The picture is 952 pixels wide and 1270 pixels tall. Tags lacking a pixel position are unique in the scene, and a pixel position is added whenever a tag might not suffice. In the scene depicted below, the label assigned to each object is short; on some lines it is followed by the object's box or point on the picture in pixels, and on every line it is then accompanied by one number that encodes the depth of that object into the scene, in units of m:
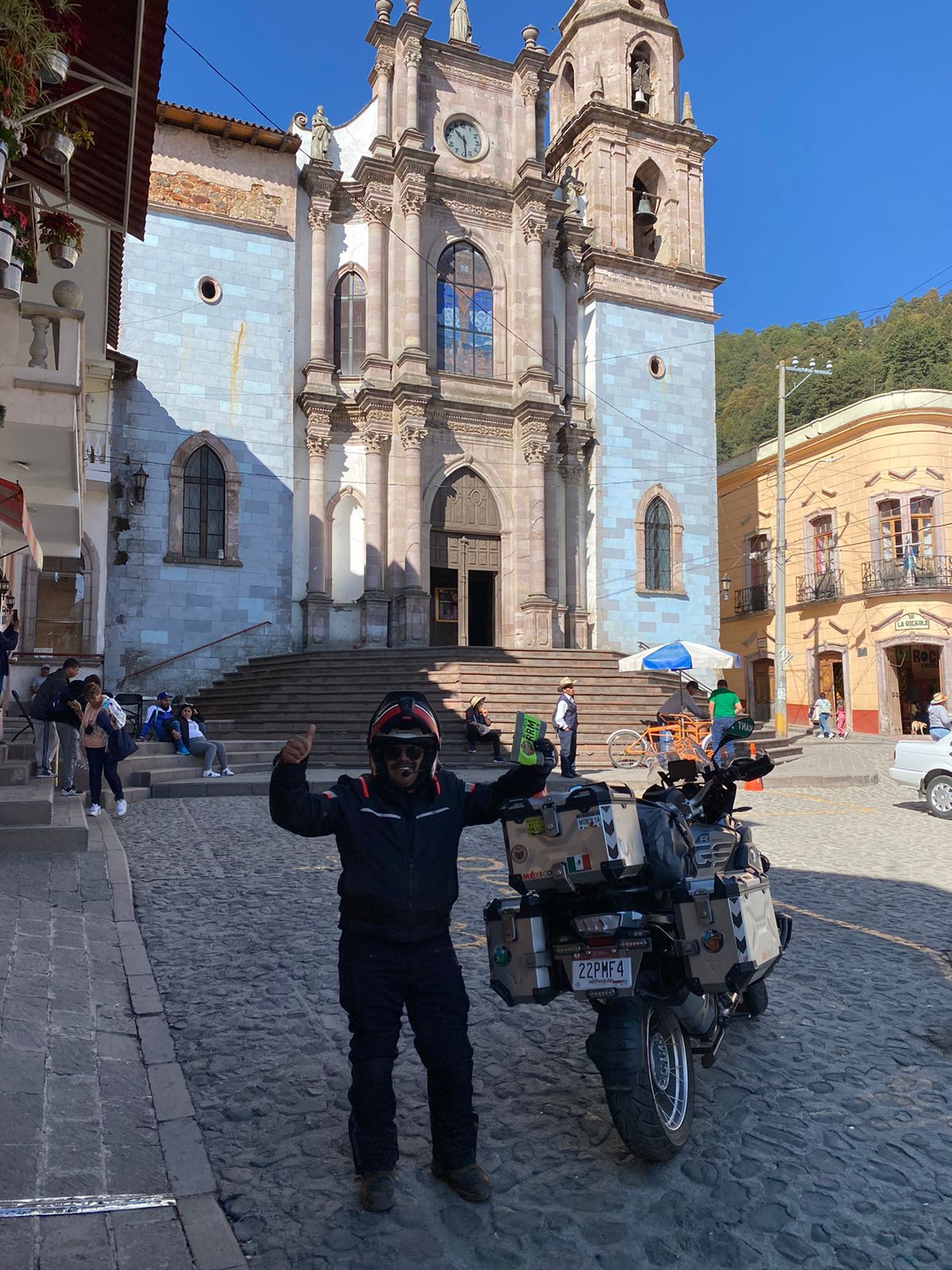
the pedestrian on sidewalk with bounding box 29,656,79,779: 11.17
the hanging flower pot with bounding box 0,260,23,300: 6.38
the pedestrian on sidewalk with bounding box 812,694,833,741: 30.81
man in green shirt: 14.77
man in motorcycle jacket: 3.10
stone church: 23.27
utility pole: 24.92
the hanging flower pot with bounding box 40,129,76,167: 6.54
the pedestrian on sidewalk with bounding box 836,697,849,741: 32.00
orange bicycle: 17.01
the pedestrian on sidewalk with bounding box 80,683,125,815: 10.72
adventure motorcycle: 3.20
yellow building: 31.03
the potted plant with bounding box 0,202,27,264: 6.11
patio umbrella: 20.73
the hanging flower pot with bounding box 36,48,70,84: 5.61
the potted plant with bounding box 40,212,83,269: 7.39
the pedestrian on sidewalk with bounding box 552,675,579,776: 16.33
